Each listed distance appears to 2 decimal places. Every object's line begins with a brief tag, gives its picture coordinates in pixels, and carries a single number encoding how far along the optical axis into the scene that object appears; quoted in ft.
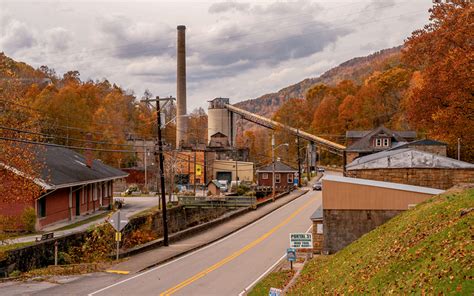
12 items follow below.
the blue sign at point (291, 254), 75.49
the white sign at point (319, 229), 96.84
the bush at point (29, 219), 113.13
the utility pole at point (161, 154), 101.45
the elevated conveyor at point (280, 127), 307.31
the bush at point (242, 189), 229.23
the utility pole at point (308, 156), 321.73
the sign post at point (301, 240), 75.77
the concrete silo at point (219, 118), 371.35
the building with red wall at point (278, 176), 272.10
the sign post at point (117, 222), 85.81
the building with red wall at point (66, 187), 117.39
